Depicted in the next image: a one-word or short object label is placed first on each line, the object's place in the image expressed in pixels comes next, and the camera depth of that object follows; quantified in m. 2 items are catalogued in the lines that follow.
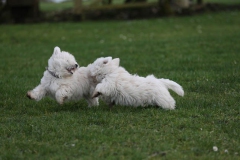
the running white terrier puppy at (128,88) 13.11
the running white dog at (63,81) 13.40
